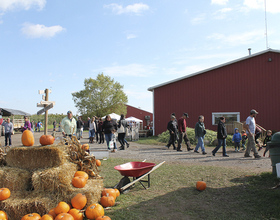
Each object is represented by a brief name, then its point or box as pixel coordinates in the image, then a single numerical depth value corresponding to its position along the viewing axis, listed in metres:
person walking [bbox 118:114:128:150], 12.15
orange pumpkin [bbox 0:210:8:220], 3.73
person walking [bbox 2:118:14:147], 13.98
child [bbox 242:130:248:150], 12.64
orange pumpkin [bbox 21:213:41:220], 3.57
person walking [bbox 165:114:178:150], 12.48
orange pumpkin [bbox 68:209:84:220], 3.80
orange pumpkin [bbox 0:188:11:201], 3.93
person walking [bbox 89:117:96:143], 15.94
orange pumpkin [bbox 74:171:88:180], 4.65
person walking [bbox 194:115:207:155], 11.01
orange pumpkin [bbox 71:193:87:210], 3.96
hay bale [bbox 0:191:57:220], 3.83
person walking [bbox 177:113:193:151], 12.12
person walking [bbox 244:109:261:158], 9.69
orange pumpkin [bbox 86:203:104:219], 3.86
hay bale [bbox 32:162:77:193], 4.05
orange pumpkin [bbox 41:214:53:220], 3.59
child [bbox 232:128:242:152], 12.16
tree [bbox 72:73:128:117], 48.78
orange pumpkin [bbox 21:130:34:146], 4.78
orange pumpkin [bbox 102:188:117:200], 4.59
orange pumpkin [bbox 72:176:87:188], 4.29
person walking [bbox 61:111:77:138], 9.07
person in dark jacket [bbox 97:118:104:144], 15.82
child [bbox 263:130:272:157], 10.68
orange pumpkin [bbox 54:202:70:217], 3.76
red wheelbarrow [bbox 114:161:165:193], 5.16
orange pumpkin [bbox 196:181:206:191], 5.43
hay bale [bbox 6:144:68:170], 4.28
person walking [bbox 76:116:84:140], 17.38
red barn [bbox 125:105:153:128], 51.00
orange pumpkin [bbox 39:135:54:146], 4.78
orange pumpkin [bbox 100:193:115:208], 4.38
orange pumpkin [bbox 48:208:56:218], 3.77
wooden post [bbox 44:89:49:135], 8.70
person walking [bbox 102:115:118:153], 11.59
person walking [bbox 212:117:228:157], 10.24
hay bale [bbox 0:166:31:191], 4.20
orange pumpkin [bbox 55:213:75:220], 3.56
